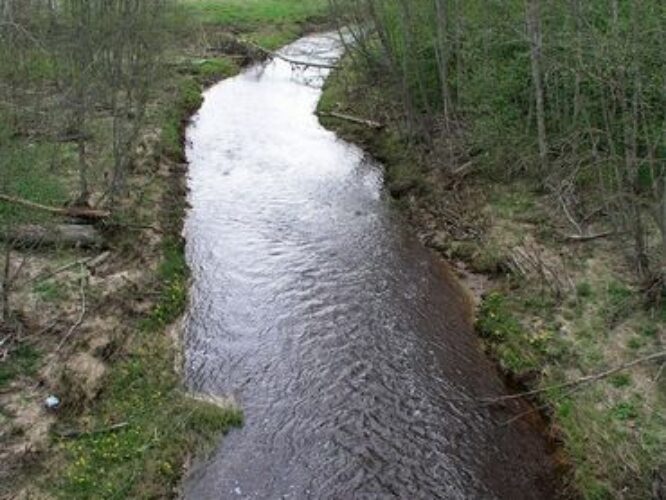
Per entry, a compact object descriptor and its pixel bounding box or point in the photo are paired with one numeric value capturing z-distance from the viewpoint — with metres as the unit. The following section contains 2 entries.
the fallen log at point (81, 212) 20.39
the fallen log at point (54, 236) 18.53
